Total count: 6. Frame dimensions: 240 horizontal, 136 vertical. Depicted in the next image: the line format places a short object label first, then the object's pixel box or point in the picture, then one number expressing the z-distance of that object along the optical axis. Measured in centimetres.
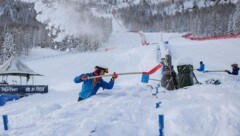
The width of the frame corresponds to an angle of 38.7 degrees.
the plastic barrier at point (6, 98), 1939
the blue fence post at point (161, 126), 566
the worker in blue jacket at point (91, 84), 1141
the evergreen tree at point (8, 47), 7269
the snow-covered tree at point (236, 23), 7094
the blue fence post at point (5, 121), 698
